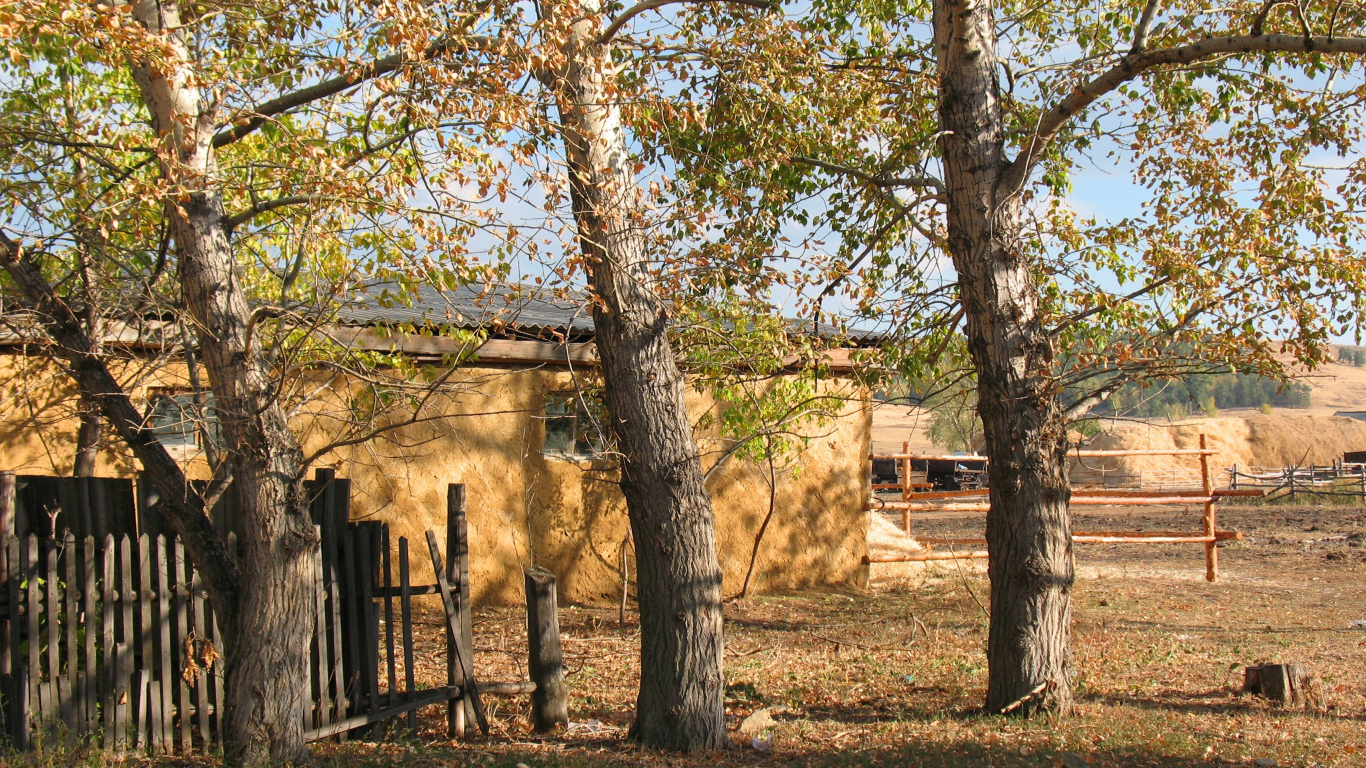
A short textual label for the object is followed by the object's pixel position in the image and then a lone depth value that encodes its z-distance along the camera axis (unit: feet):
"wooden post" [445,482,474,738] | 19.69
